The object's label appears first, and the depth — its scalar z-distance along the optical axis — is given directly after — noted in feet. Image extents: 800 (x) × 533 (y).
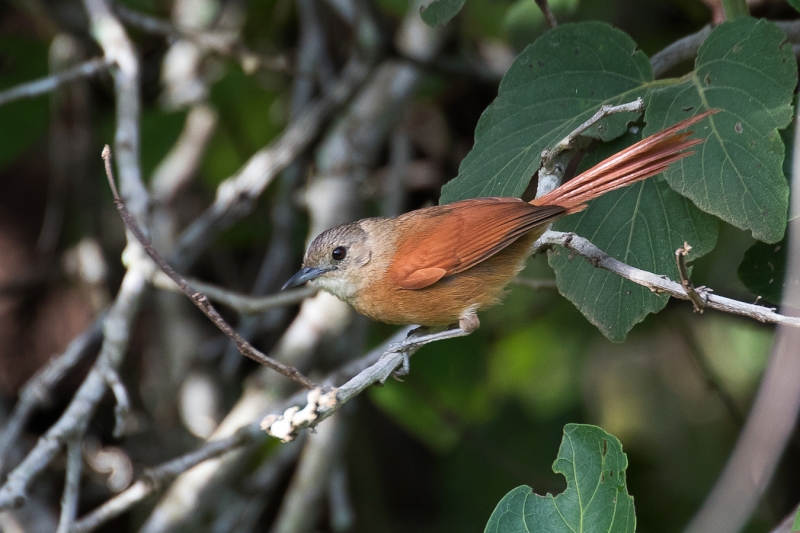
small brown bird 17.99
